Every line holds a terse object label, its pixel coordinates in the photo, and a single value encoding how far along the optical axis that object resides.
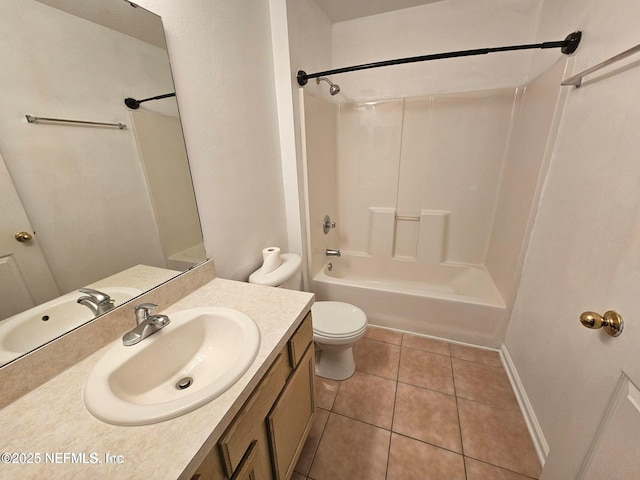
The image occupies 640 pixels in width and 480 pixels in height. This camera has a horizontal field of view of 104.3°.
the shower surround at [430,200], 1.72
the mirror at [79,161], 0.59
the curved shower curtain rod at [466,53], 1.16
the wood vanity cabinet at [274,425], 0.58
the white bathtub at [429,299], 1.74
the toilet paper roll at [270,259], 1.43
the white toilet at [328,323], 1.42
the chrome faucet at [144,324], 0.76
